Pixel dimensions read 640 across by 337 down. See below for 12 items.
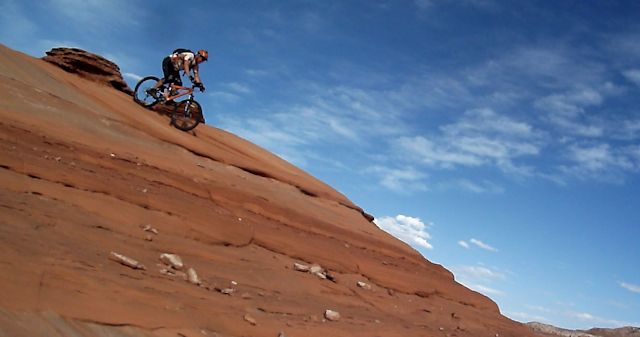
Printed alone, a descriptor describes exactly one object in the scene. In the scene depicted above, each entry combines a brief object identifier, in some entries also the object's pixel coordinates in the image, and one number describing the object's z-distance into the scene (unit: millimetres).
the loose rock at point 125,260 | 7859
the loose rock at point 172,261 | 8797
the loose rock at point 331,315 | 9906
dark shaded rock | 16156
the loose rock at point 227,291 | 8781
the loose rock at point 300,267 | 11773
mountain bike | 15984
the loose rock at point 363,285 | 12922
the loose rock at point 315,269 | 12084
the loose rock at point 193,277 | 8531
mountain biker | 16172
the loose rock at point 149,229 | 9584
